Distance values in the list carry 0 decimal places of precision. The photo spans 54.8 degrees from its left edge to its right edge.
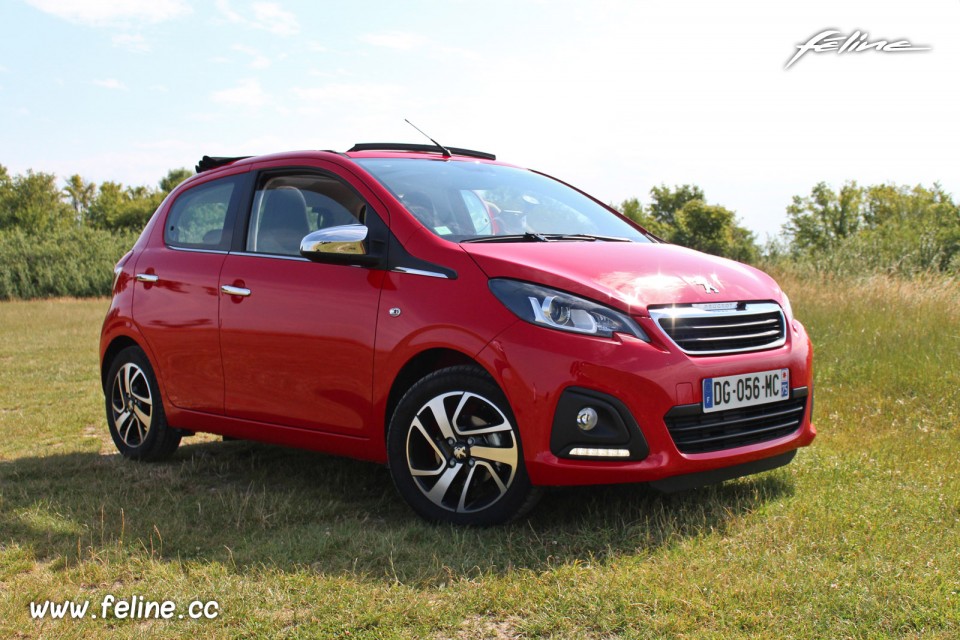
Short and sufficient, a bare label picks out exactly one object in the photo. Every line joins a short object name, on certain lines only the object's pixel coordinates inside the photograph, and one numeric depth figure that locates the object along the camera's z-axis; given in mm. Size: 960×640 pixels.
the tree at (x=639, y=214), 93200
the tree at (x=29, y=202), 71438
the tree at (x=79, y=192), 98500
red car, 3748
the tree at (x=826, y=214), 74875
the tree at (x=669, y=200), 96438
